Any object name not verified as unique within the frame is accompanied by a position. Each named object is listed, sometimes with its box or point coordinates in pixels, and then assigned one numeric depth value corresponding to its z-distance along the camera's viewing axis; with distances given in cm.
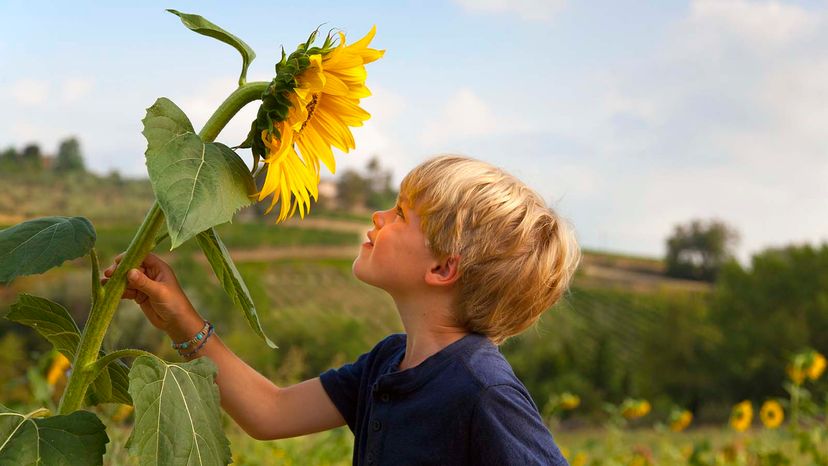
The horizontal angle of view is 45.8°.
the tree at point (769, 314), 2948
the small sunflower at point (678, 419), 568
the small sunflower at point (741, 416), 585
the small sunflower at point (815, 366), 525
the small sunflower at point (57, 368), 357
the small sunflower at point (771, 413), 572
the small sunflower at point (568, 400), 464
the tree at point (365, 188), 4375
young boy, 154
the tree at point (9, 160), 3453
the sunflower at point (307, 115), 130
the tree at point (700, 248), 5069
